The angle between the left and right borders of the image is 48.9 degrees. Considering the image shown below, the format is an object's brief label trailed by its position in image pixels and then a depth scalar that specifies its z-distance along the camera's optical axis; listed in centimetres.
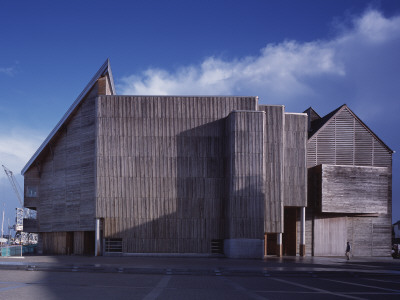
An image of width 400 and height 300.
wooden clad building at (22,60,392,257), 3569
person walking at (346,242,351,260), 3344
